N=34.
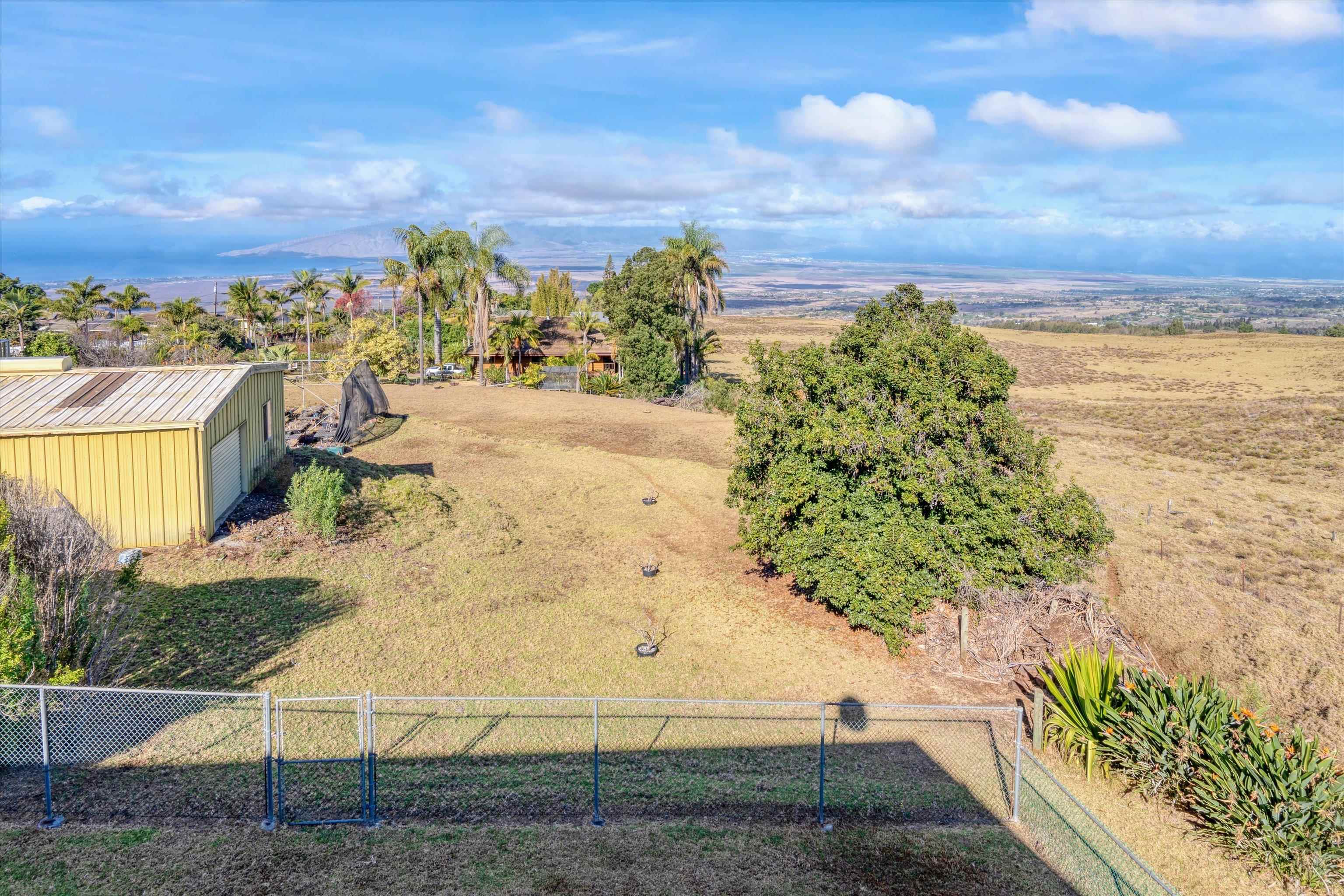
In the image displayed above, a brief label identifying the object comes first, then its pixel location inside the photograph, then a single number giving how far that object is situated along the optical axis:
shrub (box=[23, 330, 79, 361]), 37.66
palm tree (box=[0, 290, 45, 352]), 53.06
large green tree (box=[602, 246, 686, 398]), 46.25
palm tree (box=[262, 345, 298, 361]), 44.44
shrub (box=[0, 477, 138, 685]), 10.75
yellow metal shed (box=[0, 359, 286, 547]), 16.98
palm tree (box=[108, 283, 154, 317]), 62.62
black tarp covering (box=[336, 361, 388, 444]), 31.62
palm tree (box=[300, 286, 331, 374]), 64.94
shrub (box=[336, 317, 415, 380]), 48.38
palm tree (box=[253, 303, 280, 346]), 60.31
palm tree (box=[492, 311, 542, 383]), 54.66
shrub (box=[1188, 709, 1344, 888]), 9.55
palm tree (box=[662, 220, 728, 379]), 48.78
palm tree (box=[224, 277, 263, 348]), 58.31
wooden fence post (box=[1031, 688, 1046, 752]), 12.27
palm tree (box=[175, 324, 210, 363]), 46.16
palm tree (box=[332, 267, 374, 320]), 63.59
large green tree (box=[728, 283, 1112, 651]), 15.36
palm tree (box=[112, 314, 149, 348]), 54.19
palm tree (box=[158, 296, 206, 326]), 57.97
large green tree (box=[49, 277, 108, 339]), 57.03
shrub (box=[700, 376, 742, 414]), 44.22
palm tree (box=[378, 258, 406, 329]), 52.00
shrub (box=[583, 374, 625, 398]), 48.47
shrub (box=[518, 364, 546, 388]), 49.41
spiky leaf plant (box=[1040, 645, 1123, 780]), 11.96
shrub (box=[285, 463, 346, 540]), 18.84
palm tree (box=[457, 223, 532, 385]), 51.94
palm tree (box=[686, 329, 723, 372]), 50.28
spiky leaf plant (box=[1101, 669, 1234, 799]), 10.98
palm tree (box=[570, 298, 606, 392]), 56.53
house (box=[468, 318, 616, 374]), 56.84
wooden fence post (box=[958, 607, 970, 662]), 15.45
